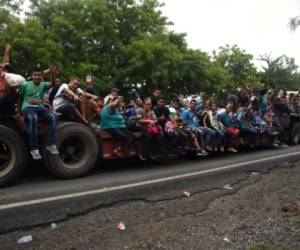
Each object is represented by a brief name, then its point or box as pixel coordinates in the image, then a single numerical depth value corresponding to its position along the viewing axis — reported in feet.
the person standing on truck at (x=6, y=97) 21.34
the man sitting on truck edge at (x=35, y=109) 21.12
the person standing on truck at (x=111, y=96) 28.15
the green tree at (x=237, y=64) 140.54
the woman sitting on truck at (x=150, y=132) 27.14
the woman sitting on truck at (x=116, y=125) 25.43
